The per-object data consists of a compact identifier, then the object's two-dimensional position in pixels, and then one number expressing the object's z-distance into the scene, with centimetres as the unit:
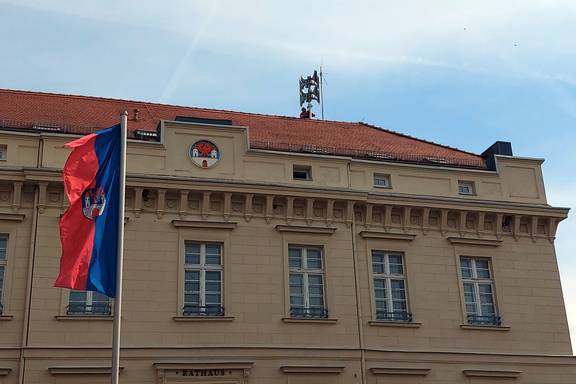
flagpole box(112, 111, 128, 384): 1391
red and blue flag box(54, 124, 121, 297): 1445
